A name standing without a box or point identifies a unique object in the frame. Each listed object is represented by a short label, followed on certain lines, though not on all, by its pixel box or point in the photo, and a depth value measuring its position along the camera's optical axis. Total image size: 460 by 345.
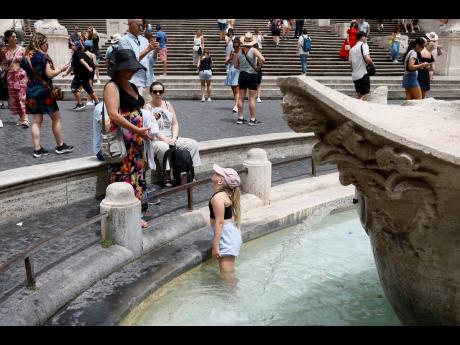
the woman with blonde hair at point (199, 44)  15.49
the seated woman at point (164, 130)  5.99
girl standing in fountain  4.25
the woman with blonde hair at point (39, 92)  6.36
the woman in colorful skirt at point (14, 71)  8.20
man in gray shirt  6.80
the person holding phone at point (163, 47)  15.45
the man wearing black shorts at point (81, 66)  10.12
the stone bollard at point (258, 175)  5.76
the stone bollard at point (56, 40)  14.95
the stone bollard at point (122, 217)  4.18
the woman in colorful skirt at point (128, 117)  4.56
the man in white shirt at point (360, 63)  8.99
